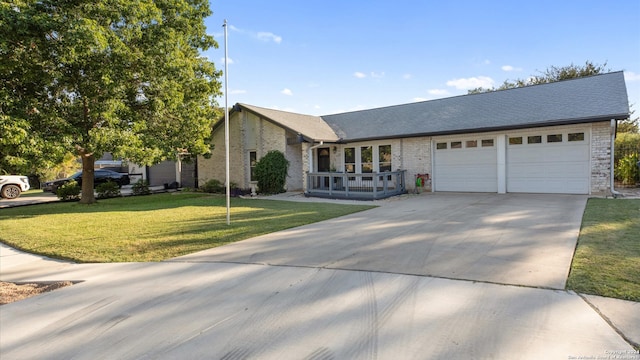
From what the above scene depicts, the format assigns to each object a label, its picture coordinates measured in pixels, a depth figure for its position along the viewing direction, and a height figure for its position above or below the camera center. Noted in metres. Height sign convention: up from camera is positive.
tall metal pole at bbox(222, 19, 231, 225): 8.65 +2.37
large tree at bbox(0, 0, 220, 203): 10.77 +3.39
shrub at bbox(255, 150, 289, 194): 17.58 -0.01
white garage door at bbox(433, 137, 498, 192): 14.91 +0.16
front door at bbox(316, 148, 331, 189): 19.56 +0.63
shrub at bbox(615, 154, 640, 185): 15.79 -0.21
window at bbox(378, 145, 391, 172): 17.48 +0.59
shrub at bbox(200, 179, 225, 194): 20.08 -0.79
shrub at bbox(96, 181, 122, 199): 18.30 -0.77
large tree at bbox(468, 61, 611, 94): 29.62 +8.34
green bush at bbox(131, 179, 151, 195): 20.40 -0.80
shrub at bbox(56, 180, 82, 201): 16.73 -0.74
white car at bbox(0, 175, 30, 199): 19.19 -0.49
